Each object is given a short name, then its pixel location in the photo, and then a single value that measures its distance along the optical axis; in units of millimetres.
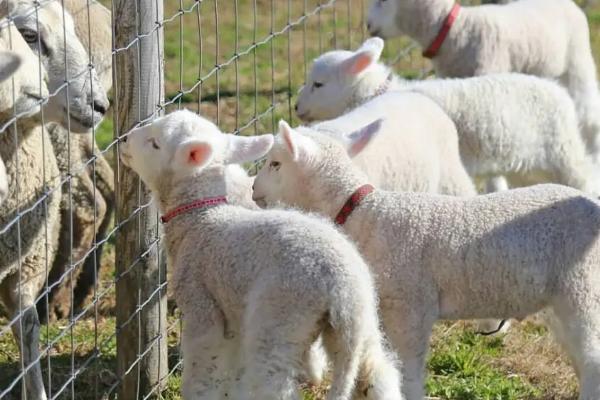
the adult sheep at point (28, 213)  7666
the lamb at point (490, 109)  10064
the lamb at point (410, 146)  9049
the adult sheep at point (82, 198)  9859
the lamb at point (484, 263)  7267
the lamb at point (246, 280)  6283
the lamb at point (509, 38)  11913
